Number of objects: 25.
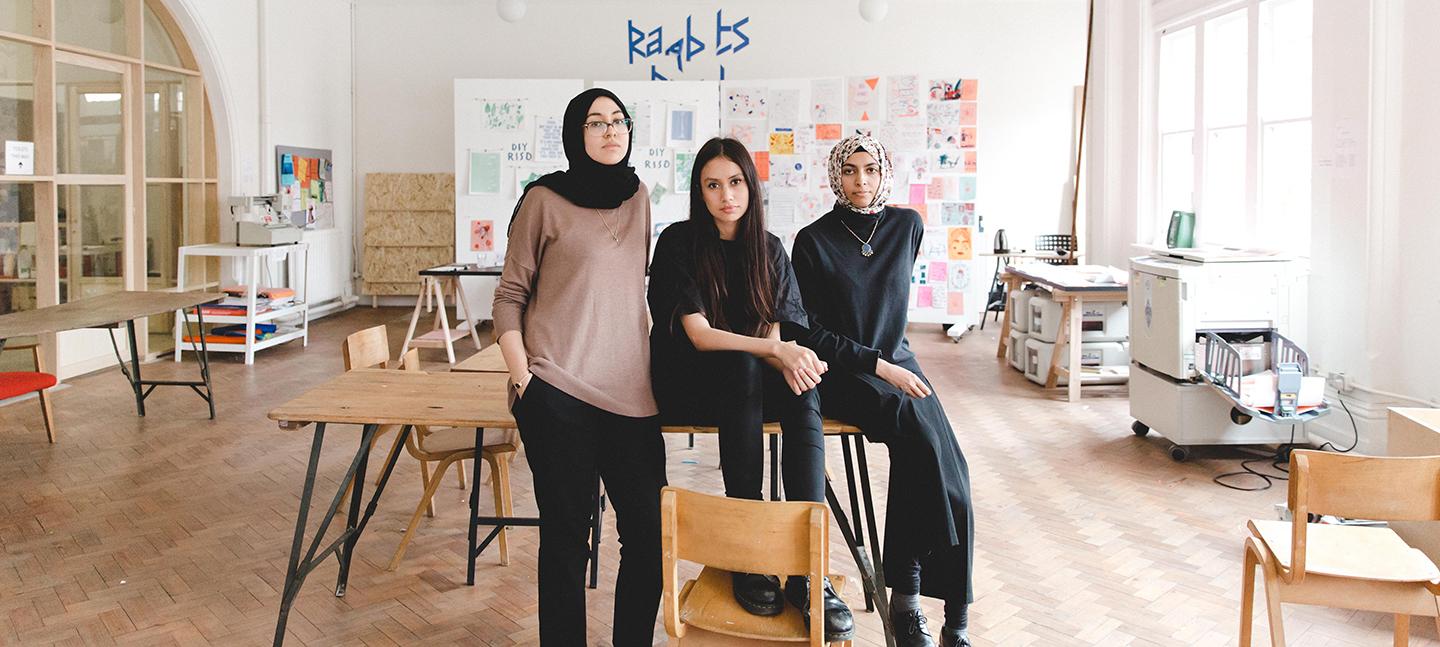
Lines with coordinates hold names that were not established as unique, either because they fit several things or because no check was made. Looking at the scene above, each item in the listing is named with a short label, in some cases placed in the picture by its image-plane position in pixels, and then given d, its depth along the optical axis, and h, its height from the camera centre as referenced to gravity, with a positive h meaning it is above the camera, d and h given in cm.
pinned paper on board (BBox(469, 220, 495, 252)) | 1030 +28
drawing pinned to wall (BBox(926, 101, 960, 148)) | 1027 +138
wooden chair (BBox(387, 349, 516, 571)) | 404 -72
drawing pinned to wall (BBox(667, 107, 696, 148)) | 1037 +136
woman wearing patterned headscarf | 311 -33
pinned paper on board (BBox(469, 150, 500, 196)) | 1034 +92
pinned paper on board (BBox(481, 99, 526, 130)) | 1034 +148
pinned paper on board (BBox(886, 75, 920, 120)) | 1031 +166
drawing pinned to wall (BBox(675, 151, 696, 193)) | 1031 +95
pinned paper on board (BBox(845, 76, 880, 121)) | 1041 +165
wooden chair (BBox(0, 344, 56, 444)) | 555 -62
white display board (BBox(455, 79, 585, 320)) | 1030 +116
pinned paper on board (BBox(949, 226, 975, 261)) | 1028 +23
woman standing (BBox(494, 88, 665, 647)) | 286 -26
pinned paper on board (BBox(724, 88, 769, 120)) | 1044 +161
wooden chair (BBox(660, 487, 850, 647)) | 218 -58
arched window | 722 +88
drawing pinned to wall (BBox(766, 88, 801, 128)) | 1044 +157
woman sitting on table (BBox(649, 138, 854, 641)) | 297 -19
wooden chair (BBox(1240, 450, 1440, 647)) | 252 -73
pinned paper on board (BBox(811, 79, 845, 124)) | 1044 +163
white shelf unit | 852 -10
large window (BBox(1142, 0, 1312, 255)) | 625 +92
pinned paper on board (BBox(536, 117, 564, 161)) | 1030 +124
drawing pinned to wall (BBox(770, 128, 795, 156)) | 1048 +123
